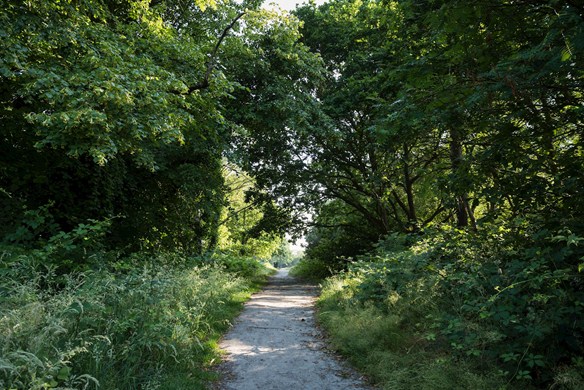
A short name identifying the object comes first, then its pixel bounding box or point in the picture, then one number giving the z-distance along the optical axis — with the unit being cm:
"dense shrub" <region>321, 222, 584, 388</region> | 356
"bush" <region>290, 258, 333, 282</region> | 2400
